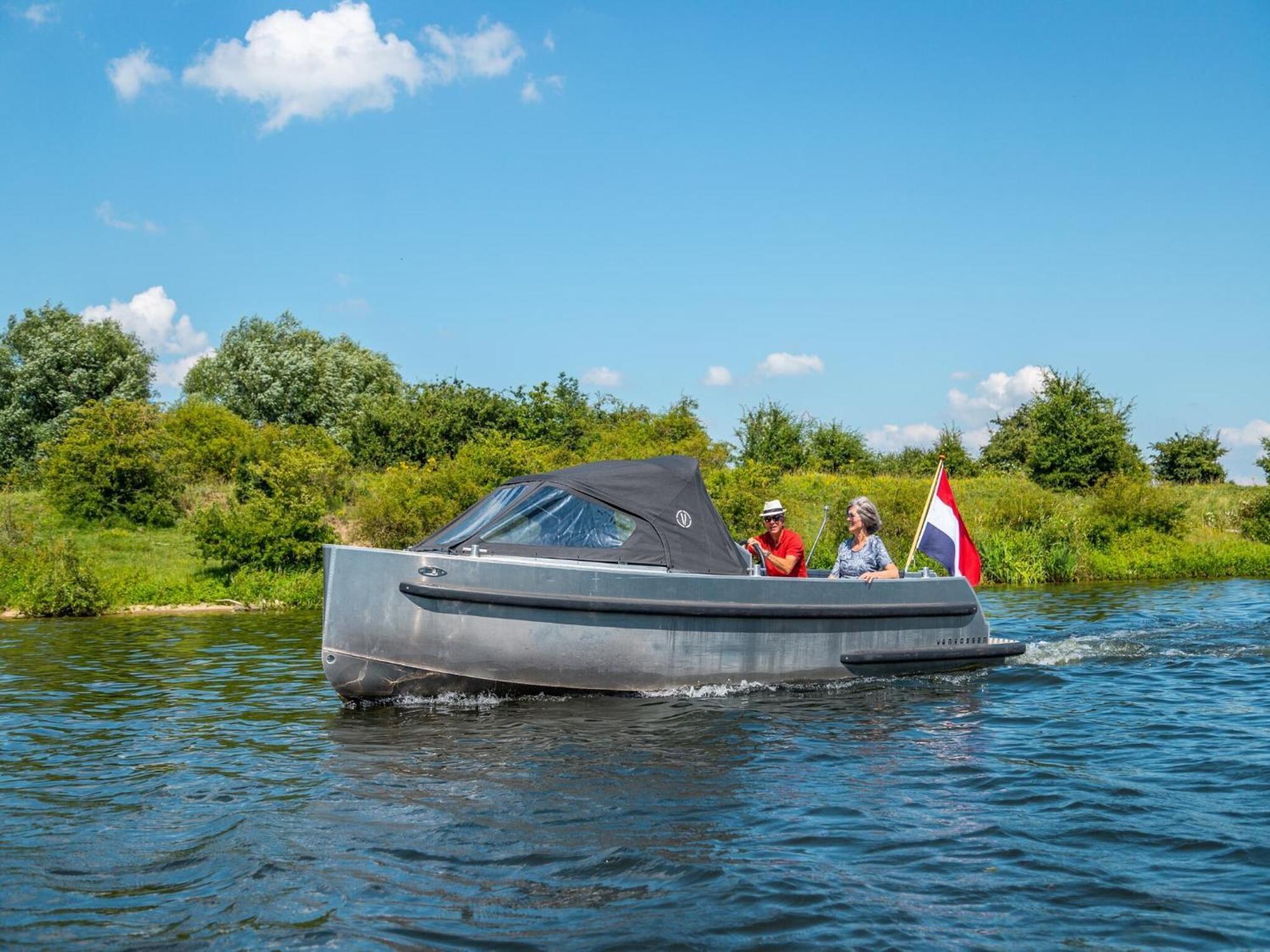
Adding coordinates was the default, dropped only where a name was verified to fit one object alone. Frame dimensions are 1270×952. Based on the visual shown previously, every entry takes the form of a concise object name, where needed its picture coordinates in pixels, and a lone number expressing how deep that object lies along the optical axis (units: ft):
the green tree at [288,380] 166.71
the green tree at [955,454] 134.62
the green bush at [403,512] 69.15
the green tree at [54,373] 145.18
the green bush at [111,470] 74.79
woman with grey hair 36.01
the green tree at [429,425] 102.63
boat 28.84
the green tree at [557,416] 102.89
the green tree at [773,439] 116.06
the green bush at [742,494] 74.18
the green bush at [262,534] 64.34
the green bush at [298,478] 66.90
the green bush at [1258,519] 93.30
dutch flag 37.76
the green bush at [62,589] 55.88
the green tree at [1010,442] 157.17
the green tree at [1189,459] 135.03
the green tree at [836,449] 125.08
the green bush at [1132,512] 85.81
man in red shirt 35.53
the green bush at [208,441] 93.09
